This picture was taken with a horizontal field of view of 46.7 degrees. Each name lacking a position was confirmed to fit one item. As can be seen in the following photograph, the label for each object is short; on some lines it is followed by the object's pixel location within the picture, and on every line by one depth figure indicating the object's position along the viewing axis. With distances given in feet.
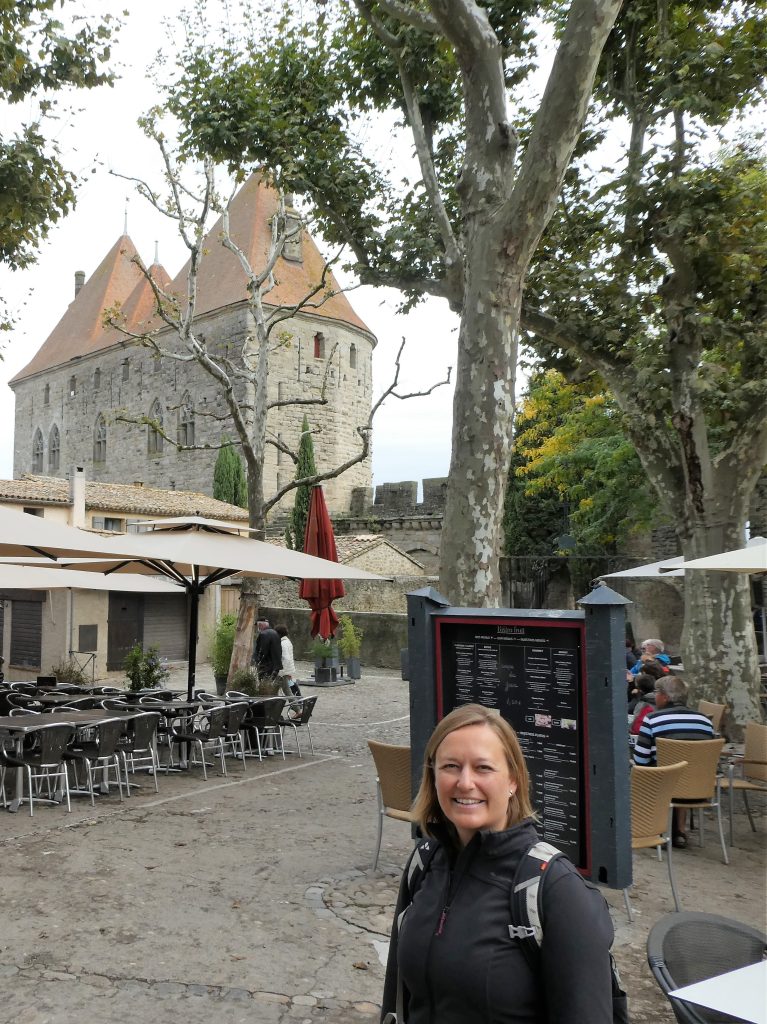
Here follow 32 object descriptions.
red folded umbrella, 46.62
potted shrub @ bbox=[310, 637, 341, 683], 60.90
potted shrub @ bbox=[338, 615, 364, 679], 63.00
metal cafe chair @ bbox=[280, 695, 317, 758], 33.69
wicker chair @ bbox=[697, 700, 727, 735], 28.02
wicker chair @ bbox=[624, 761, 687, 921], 17.47
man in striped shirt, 21.65
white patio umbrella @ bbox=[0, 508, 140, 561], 24.82
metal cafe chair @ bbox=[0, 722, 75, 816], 25.00
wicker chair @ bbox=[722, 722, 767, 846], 22.91
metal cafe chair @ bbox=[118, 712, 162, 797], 27.53
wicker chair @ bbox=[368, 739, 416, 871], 19.12
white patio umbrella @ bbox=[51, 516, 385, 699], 30.01
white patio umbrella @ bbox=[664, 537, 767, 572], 21.53
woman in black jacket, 5.62
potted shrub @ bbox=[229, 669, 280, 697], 41.34
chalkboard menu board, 14.01
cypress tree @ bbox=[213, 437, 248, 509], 126.00
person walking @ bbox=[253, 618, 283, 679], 45.98
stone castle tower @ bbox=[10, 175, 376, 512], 135.13
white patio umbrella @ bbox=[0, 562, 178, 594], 36.27
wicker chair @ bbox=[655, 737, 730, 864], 20.44
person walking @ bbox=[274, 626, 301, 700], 44.52
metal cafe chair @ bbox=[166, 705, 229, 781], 29.86
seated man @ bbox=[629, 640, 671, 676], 36.96
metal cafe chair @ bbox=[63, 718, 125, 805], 26.00
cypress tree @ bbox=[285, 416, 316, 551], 104.73
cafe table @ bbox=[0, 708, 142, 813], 25.16
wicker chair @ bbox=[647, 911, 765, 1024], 8.14
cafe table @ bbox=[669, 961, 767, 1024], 6.93
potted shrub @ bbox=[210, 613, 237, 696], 55.98
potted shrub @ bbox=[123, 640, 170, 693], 43.73
